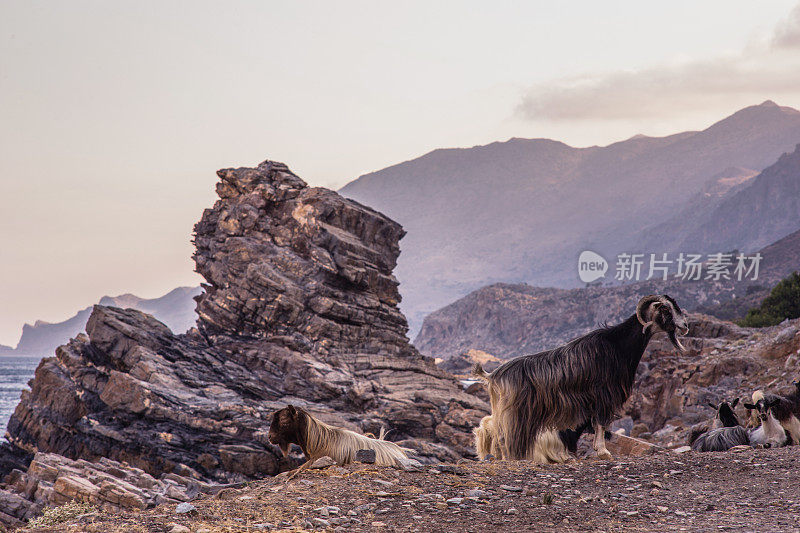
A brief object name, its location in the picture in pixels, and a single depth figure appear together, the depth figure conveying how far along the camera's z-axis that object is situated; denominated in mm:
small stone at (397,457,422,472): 10417
